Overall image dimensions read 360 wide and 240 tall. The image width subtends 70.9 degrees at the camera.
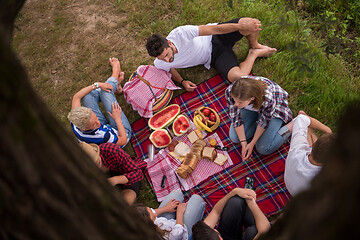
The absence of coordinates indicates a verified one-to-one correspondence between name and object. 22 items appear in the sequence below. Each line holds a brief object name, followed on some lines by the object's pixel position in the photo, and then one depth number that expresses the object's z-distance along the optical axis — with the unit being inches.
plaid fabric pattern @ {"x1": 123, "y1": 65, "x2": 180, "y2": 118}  155.1
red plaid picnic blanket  130.7
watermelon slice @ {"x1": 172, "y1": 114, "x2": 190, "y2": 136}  149.2
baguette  137.8
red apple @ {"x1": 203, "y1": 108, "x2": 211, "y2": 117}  148.1
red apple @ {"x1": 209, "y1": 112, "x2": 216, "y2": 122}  147.6
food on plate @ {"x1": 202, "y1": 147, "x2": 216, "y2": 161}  139.6
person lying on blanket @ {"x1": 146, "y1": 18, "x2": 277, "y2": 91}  144.6
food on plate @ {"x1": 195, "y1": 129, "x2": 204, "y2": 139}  147.2
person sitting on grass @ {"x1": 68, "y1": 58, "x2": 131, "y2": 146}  124.8
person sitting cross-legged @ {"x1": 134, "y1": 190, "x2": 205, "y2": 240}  113.7
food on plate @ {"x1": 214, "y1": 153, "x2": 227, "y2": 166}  140.3
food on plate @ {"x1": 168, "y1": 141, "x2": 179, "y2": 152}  150.1
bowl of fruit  145.6
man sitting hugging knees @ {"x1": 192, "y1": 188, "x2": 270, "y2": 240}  111.3
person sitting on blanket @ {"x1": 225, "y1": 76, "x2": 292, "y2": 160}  118.0
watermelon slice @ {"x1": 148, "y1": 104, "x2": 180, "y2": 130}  152.9
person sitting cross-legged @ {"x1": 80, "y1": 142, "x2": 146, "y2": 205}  122.5
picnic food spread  140.6
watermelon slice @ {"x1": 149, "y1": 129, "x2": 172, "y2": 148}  148.6
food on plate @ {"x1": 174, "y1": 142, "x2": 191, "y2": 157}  146.2
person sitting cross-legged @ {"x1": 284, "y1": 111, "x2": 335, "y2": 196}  93.1
